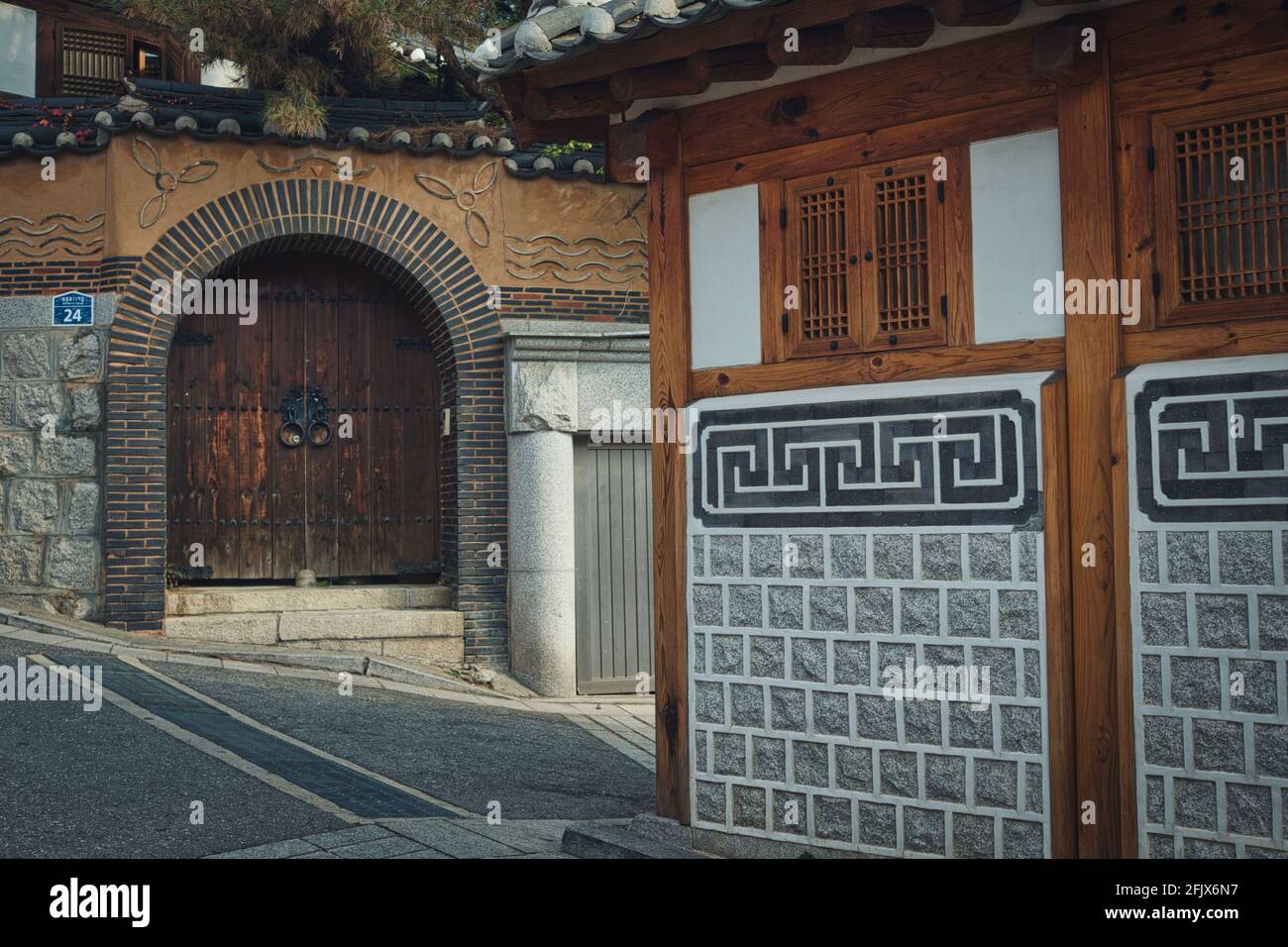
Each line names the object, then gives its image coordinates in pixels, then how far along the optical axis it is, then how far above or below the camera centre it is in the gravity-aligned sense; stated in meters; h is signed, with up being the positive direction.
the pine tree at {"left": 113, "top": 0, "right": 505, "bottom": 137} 11.29 +4.49
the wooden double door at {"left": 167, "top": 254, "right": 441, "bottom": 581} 11.64 +0.95
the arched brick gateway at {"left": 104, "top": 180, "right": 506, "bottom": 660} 10.78 +1.57
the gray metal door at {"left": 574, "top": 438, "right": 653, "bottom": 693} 11.69 -0.30
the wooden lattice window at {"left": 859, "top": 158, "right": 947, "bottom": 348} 5.10 +1.08
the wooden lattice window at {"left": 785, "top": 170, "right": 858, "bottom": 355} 5.32 +1.11
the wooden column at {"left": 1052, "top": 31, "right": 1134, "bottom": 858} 4.61 +0.22
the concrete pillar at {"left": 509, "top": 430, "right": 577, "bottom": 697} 11.40 -0.28
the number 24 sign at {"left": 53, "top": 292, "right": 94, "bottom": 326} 10.89 +1.92
